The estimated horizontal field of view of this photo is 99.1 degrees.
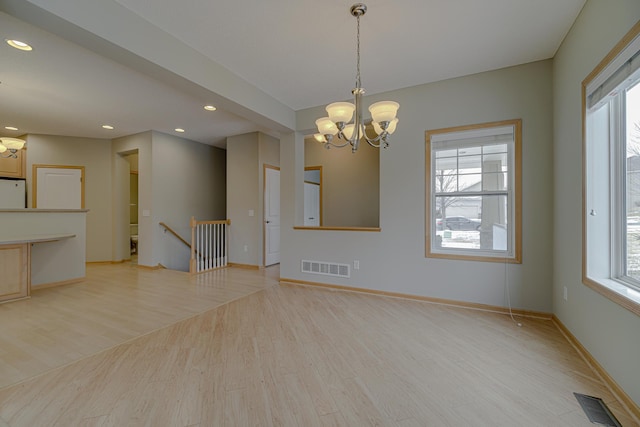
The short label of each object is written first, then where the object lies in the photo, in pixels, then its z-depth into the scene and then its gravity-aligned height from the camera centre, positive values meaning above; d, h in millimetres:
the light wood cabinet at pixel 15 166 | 5520 +959
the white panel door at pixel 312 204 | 6024 +177
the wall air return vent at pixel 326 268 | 4016 -859
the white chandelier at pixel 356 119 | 2117 +760
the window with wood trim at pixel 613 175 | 1757 +264
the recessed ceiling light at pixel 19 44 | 2570 +1614
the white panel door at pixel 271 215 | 5719 -66
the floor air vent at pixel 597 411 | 1500 -1158
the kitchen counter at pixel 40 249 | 3523 -535
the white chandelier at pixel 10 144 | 4500 +1146
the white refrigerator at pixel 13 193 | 5371 +387
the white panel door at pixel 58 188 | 5723 +528
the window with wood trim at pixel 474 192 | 3111 +240
